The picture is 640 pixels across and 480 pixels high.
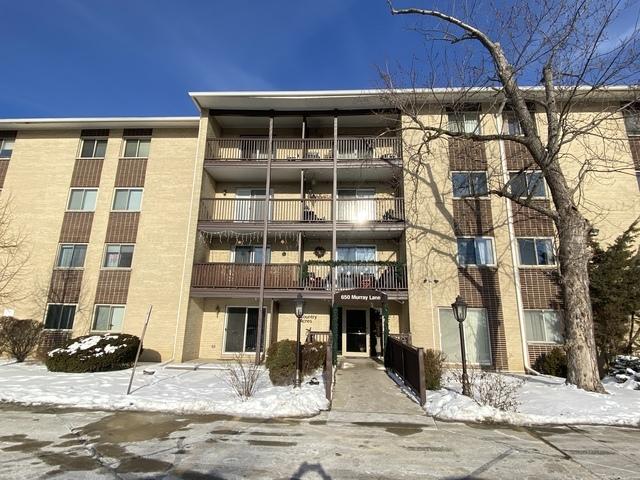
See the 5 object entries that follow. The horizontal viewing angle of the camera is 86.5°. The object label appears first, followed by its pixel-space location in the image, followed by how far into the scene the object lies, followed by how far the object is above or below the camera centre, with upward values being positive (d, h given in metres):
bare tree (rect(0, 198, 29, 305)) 15.98 +2.54
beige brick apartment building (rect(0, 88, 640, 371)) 14.23 +4.05
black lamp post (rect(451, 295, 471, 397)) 8.72 +0.24
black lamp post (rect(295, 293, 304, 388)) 9.71 -0.85
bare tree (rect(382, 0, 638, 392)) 9.10 +4.37
